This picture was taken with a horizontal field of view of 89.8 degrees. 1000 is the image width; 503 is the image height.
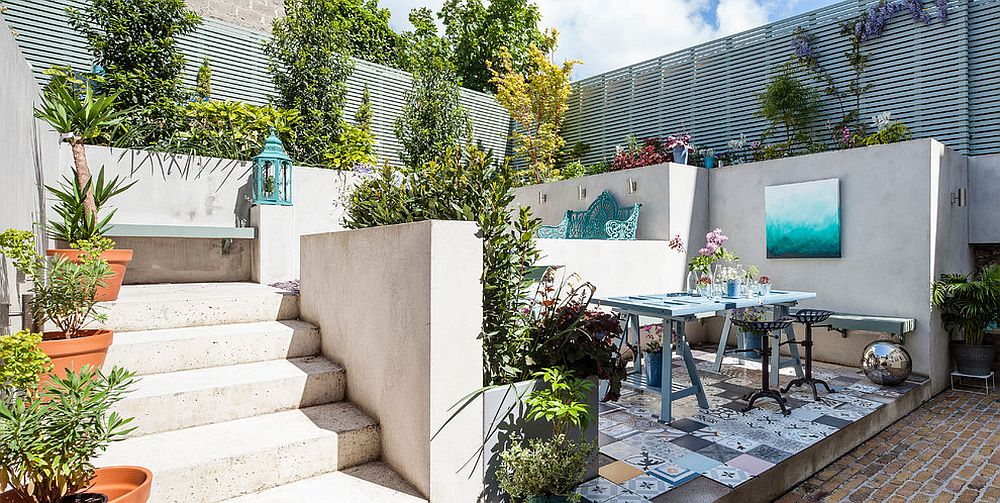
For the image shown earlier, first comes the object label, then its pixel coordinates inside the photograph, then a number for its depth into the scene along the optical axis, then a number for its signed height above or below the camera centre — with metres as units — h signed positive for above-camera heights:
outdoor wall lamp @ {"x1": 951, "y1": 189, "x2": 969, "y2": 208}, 5.40 +0.58
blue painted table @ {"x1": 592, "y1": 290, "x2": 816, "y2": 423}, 3.91 -0.48
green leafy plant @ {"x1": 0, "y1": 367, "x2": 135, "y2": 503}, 1.47 -0.57
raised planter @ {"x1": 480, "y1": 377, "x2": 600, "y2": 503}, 2.41 -0.86
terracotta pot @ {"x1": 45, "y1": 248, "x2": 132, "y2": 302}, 2.95 -0.12
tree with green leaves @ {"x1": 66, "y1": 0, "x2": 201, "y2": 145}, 5.06 +2.02
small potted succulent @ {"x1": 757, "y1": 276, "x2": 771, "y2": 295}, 4.81 -0.33
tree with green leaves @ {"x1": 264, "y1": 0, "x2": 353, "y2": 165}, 6.18 +2.16
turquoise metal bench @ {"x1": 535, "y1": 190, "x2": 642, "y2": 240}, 6.73 +0.41
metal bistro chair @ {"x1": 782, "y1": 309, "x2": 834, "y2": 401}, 4.41 -0.68
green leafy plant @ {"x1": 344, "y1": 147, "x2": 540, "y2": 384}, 2.53 +0.14
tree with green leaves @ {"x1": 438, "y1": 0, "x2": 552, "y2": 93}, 13.77 +5.97
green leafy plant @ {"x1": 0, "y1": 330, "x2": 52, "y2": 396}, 1.59 -0.36
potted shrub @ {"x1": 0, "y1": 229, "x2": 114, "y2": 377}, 2.29 -0.27
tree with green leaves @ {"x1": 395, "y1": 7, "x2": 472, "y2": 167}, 7.26 +1.98
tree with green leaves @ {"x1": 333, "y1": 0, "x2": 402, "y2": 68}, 14.49 +6.65
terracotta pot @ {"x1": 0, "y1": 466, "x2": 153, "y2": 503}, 1.72 -0.82
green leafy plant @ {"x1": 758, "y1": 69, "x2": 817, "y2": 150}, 7.23 +2.10
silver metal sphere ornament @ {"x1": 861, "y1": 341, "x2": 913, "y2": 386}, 4.79 -1.08
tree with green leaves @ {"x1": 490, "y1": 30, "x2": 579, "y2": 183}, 10.06 +2.99
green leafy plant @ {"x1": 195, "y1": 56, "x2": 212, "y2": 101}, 6.45 +2.23
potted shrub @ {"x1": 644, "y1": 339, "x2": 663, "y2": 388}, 4.32 -0.97
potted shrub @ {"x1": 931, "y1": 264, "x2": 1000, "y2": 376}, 4.98 -0.59
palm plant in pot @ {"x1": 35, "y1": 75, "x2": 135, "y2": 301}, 2.91 +0.38
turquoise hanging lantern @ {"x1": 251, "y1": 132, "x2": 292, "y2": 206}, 5.02 +0.78
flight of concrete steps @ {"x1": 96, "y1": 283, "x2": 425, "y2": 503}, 2.21 -0.85
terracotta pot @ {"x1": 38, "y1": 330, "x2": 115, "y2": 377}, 2.26 -0.46
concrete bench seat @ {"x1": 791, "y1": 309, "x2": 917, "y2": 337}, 4.95 -0.74
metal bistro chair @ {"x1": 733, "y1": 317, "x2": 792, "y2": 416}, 4.07 -0.84
